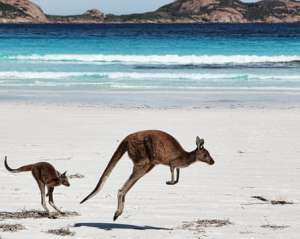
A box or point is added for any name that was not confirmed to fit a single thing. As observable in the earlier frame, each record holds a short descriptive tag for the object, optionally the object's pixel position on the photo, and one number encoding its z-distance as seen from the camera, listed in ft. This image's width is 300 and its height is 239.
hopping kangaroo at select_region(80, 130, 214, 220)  32.18
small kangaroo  35.03
